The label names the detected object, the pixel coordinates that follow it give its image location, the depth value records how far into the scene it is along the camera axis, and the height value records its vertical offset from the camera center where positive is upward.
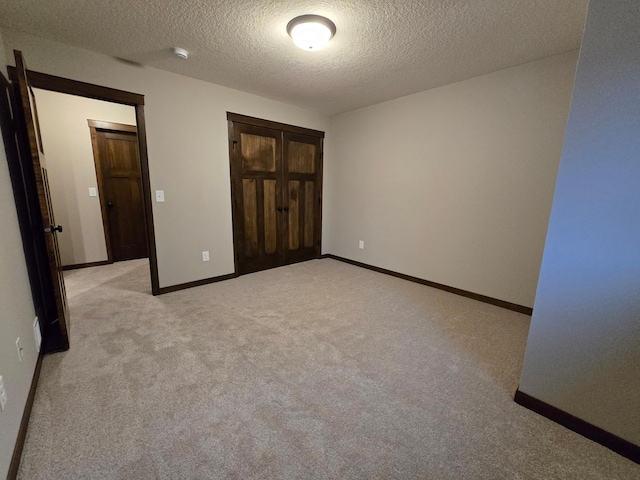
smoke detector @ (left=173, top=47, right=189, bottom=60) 2.30 +1.22
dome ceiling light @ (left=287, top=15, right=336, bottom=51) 1.87 +1.20
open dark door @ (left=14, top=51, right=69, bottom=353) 1.69 -0.19
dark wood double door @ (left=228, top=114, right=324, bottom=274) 3.56 +0.04
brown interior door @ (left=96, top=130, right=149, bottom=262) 4.04 -0.05
